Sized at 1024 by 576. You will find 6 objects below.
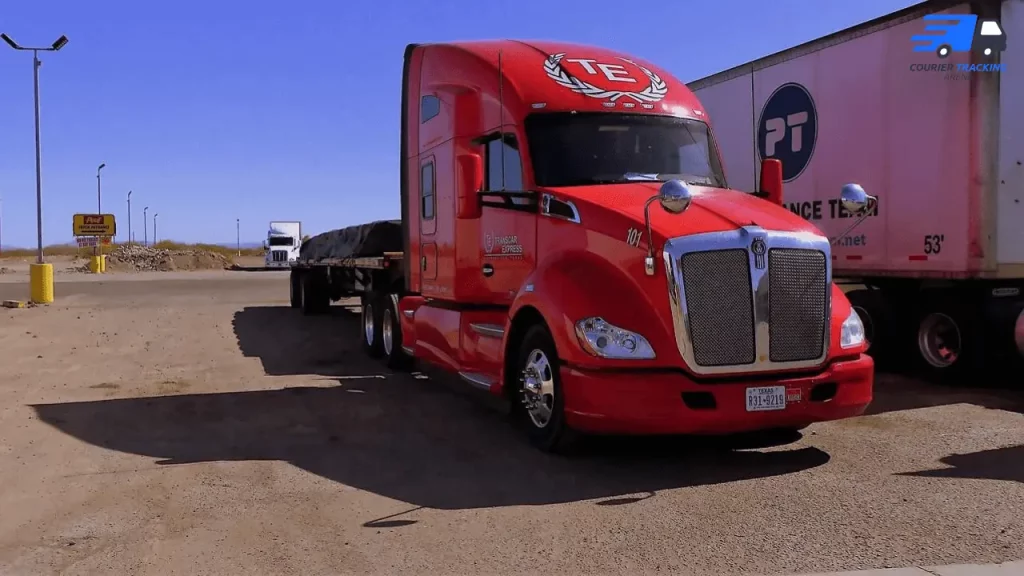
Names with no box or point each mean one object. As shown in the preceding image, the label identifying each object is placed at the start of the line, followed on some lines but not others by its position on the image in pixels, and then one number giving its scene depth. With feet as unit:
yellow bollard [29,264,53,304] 75.10
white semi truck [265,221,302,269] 170.60
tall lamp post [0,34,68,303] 75.25
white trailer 28.71
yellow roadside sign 197.57
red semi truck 19.19
